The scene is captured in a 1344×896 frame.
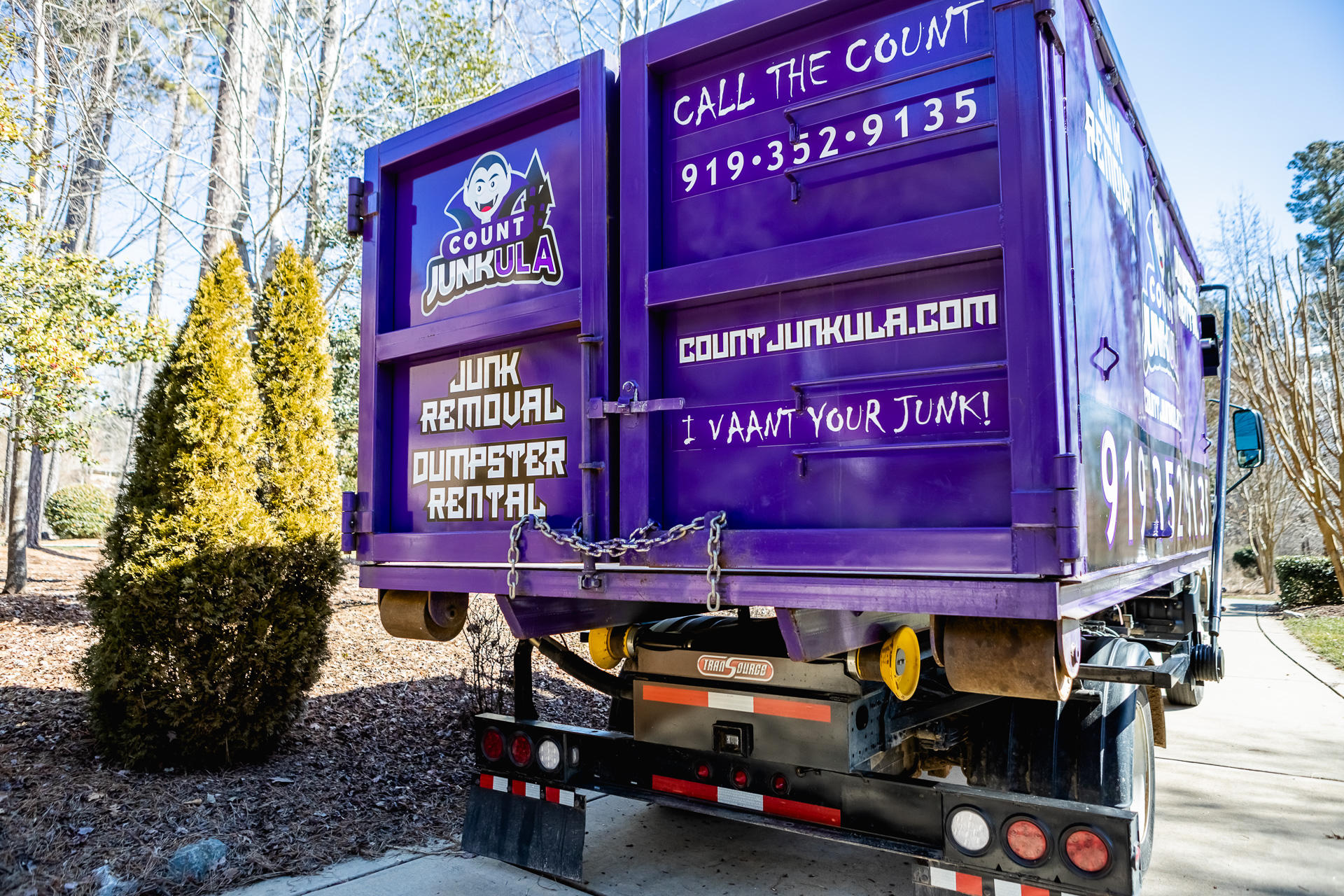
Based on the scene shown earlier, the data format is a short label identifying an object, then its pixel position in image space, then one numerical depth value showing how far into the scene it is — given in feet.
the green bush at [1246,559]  86.63
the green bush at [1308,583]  55.26
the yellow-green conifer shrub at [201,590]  15.42
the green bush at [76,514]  81.51
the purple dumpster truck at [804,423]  7.55
